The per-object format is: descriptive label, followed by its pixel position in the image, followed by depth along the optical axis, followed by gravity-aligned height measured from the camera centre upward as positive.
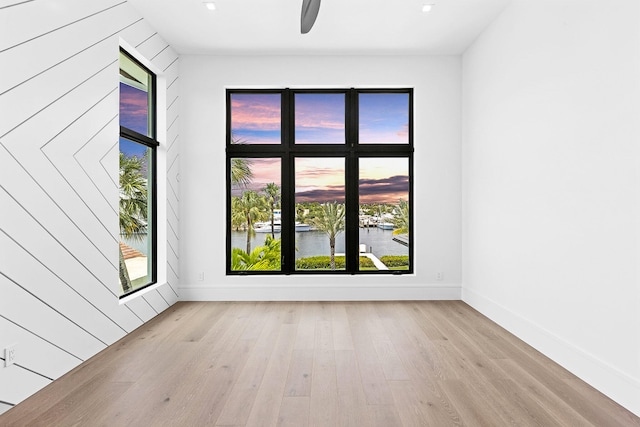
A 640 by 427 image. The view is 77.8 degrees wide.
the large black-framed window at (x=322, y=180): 5.00 +0.46
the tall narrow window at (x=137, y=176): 3.78 +0.41
